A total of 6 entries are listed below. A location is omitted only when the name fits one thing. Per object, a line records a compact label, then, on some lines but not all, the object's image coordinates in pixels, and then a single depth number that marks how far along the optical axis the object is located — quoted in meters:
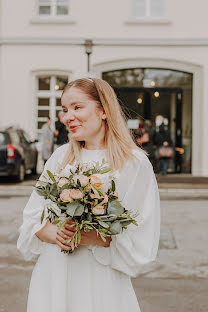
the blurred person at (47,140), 14.66
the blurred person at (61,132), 13.74
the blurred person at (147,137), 15.38
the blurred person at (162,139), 15.49
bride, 2.18
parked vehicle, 12.62
